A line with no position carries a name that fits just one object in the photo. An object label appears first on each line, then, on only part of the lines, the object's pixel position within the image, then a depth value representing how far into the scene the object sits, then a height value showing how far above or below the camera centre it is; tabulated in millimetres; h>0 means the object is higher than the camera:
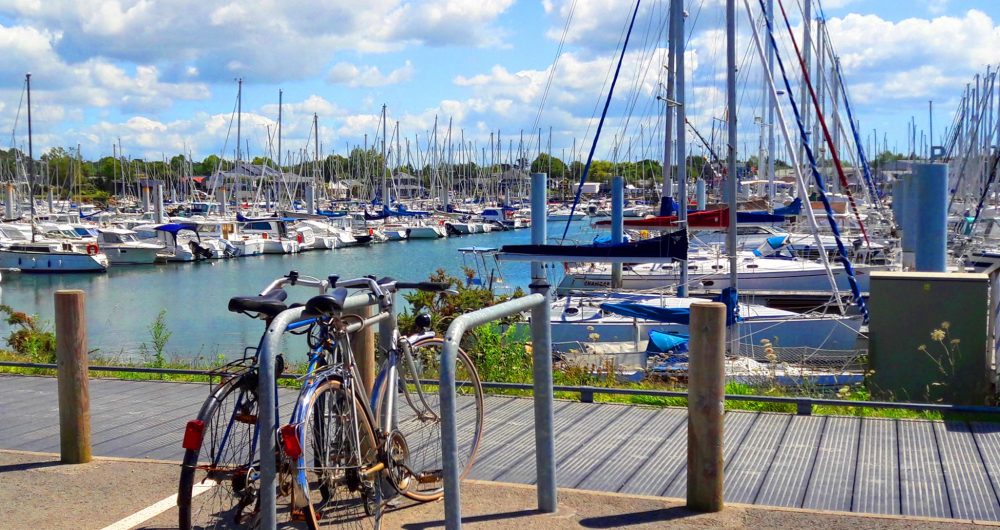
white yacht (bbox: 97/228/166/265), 50906 -2515
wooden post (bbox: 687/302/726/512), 4844 -1035
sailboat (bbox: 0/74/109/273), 46250 -2664
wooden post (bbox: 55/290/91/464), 5844 -1063
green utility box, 7566 -1124
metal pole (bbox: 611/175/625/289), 22891 -520
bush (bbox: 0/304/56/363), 12422 -1985
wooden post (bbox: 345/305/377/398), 5684 -898
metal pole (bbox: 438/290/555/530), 4031 -962
